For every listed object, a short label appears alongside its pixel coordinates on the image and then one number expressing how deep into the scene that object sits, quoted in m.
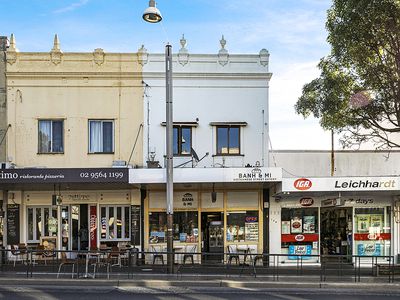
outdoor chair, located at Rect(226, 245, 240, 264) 15.72
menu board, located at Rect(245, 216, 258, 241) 18.98
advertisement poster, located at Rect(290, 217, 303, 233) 19.12
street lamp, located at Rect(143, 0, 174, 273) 14.91
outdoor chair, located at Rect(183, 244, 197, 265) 18.95
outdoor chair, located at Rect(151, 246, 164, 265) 15.72
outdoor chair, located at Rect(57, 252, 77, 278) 14.46
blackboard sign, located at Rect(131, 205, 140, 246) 18.89
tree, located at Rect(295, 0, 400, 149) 12.79
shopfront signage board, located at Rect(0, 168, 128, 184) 16.31
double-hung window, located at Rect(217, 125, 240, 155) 18.95
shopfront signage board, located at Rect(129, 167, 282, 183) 16.33
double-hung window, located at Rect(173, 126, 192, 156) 18.88
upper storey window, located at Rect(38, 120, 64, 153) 18.86
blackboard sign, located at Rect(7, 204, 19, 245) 18.83
